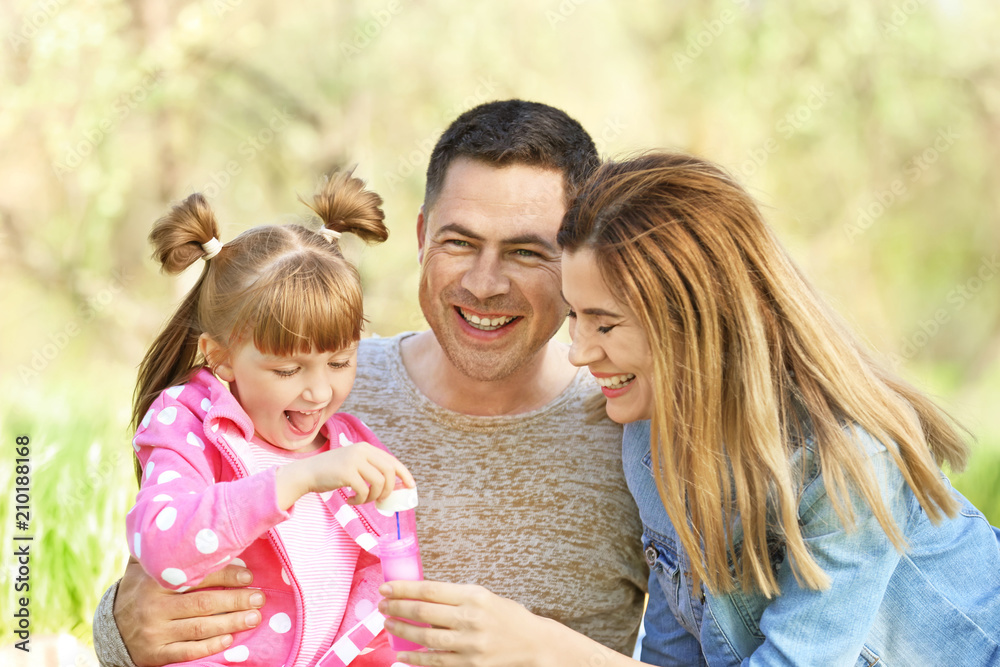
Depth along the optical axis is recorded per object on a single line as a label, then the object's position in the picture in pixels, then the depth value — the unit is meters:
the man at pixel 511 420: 2.08
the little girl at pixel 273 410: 1.89
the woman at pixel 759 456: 1.87
